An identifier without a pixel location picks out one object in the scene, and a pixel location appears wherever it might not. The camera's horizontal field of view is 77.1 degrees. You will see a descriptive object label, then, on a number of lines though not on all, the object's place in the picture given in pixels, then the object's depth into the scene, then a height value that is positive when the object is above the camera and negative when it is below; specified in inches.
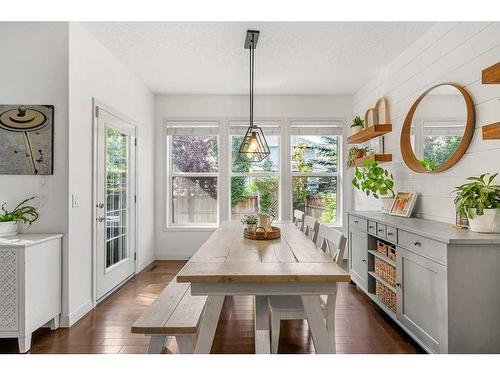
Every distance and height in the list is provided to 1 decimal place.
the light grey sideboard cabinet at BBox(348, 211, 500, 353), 72.7 -24.7
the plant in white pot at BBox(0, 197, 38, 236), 96.0 -8.9
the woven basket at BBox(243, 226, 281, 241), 95.8 -14.3
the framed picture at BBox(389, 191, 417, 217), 118.2 -6.0
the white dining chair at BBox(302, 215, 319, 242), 107.1 -14.2
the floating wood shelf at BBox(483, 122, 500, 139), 73.9 +13.7
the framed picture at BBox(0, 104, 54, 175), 101.4 +16.1
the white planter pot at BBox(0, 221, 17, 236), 95.4 -12.0
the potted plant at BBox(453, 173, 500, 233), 78.5 -4.0
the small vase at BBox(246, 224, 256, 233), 99.2 -12.8
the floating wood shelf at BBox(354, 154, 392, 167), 141.9 +14.2
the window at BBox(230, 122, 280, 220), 193.5 +3.3
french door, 124.3 -6.3
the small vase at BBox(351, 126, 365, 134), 160.9 +30.8
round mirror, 94.6 +20.1
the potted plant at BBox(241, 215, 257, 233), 103.0 -11.2
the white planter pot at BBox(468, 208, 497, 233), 78.2 -8.3
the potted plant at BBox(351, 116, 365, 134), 161.1 +33.0
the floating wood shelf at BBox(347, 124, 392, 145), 140.8 +26.3
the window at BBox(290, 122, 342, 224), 193.6 +12.5
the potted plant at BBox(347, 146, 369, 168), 164.6 +18.5
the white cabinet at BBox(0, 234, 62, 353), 85.5 -27.4
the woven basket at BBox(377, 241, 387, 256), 111.4 -21.7
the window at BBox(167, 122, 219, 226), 192.9 +7.7
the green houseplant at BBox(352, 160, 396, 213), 133.9 +2.3
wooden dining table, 60.1 -17.3
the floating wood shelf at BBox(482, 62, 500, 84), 72.3 +26.7
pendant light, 108.3 +16.1
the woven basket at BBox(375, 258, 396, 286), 103.6 -28.8
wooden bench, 65.2 -28.5
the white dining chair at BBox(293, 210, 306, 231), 128.2 -13.5
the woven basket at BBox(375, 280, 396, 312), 103.5 -37.3
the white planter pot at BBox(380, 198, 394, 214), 131.3 -7.1
